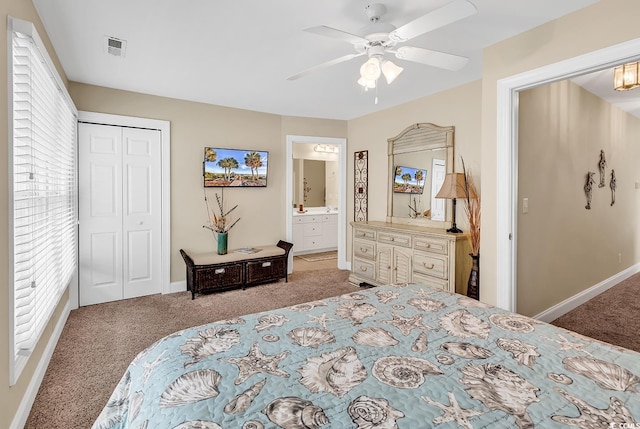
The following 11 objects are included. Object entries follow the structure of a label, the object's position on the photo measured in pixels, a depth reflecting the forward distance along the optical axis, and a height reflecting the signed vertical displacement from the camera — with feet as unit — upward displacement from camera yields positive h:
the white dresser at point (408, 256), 10.57 -1.87
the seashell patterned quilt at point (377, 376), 2.88 -1.84
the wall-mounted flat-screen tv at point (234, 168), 13.99 +1.64
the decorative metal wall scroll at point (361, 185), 16.38 +0.99
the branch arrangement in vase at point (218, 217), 14.21 -0.56
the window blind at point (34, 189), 5.48 +0.31
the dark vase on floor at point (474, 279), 9.82 -2.23
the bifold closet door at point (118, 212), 11.78 -0.30
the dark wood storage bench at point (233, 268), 12.69 -2.64
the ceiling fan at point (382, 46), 5.88 +3.13
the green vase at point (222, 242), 13.82 -1.60
